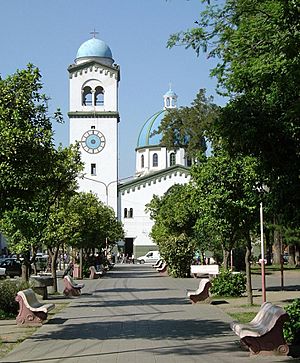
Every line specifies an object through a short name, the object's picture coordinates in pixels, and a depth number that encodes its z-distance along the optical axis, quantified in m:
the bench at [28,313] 17.31
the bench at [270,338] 11.91
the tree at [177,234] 44.28
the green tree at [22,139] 13.52
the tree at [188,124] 51.11
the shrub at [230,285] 25.36
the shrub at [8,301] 19.69
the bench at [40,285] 26.31
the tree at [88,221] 35.31
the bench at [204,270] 38.26
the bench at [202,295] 23.25
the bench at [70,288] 28.11
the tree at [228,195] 21.28
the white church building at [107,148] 86.81
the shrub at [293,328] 12.50
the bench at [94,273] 45.20
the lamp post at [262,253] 18.14
